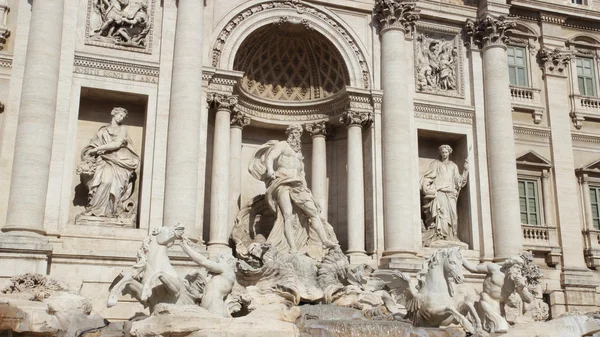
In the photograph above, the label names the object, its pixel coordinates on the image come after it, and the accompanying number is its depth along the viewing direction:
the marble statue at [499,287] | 14.21
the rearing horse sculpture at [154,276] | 12.98
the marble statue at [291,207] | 18.16
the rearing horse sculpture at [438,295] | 14.16
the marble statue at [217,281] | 13.20
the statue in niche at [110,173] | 16.84
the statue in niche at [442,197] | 20.03
